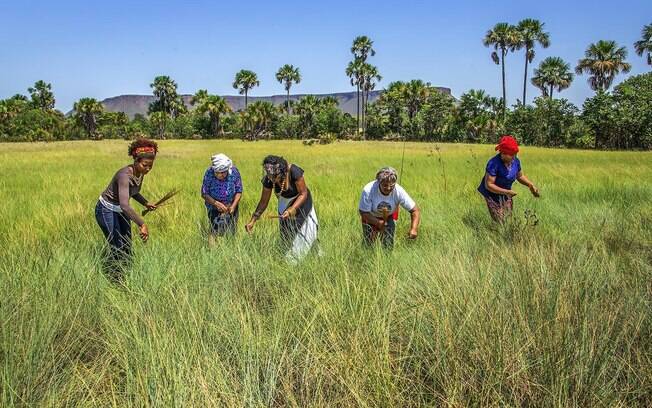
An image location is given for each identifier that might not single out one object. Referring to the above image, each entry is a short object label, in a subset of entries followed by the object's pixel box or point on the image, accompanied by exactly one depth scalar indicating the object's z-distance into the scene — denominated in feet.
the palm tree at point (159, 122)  214.16
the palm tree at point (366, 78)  208.95
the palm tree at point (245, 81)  251.60
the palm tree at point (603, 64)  153.48
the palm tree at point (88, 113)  211.61
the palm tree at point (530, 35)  170.60
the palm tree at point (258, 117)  215.31
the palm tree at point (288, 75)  255.50
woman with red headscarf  16.81
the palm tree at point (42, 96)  244.42
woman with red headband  12.26
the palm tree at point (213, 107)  215.92
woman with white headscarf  15.81
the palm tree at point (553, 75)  170.30
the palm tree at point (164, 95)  249.55
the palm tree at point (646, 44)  134.78
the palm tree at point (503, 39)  173.27
